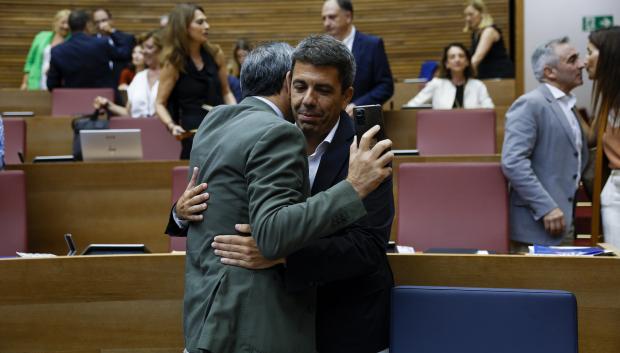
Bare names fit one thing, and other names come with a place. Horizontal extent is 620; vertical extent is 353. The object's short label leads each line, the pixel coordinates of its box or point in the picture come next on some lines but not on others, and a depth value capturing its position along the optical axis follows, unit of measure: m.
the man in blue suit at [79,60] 6.98
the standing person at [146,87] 6.11
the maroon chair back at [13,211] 3.64
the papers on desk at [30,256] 2.50
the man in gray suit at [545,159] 3.41
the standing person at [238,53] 7.91
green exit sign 7.29
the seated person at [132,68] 8.12
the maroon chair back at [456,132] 5.00
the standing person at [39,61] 8.48
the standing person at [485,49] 7.25
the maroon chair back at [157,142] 5.21
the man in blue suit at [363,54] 4.85
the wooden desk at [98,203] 4.12
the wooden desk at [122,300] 2.36
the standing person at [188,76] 4.55
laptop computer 4.34
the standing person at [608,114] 3.25
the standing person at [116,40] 8.33
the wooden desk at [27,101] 7.29
